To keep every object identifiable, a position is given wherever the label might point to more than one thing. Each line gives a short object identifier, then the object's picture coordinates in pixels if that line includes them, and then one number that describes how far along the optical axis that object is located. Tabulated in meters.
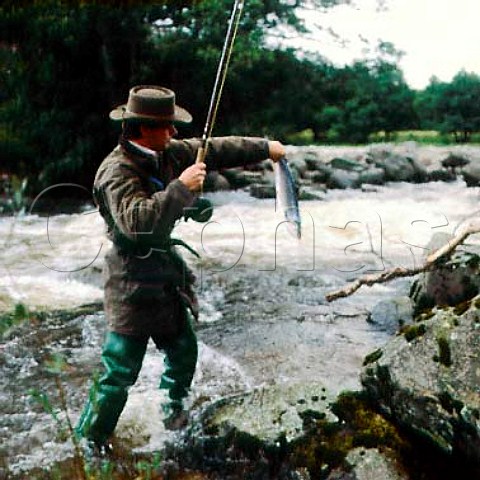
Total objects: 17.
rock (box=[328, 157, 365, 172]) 13.50
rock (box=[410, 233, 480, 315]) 4.78
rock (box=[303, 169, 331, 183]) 12.82
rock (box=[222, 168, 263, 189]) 12.00
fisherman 2.63
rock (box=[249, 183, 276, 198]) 11.47
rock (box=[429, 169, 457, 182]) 13.21
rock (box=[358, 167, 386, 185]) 13.01
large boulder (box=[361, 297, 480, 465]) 2.57
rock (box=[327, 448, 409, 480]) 2.69
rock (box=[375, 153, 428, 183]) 13.55
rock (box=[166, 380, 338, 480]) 2.94
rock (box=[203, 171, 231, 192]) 11.85
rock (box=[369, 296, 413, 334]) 5.24
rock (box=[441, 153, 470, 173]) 13.36
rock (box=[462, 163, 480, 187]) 12.28
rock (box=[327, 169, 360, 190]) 12.55
